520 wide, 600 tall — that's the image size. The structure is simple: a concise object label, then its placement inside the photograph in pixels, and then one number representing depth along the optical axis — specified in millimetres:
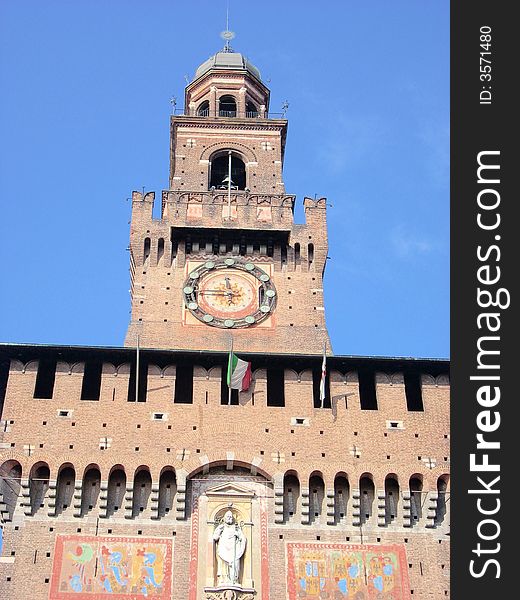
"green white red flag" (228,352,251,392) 26562
